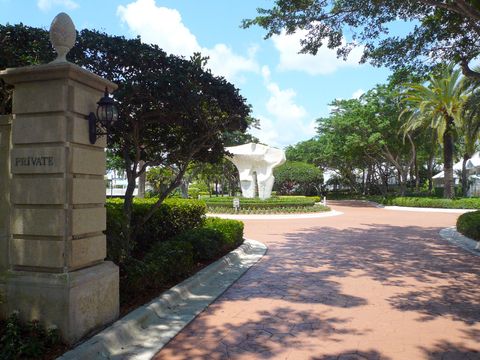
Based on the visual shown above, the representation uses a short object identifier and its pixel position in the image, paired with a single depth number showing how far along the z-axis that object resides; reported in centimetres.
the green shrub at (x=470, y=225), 1273
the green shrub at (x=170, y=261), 651
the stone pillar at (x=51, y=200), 444
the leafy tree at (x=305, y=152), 5094
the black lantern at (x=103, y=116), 472
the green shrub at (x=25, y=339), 390
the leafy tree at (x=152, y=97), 638
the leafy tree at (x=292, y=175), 4412
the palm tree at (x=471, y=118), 1858
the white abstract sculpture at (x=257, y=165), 2664
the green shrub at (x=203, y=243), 866
